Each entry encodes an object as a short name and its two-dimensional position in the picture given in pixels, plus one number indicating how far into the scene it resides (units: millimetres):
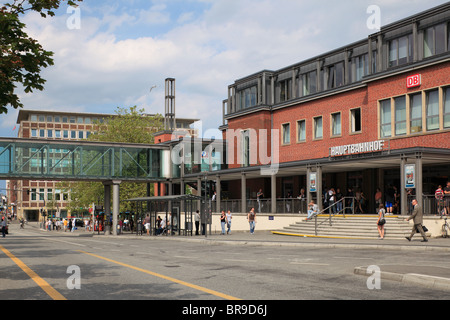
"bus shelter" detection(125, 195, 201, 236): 35866
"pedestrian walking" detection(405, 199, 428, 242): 22795
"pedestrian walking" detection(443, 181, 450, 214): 26511
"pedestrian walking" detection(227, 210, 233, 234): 37041
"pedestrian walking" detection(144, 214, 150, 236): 42500
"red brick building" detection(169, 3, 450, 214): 31219
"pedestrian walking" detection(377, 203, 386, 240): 26136
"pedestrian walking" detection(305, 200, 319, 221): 33938
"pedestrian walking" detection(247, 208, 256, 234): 35125
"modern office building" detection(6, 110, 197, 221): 125750
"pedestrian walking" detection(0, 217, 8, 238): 42044
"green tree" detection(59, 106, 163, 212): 67000
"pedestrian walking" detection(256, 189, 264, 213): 40875
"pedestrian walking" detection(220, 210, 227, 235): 36616
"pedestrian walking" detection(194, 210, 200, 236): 36969
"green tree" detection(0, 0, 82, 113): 11474
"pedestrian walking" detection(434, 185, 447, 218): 26656
